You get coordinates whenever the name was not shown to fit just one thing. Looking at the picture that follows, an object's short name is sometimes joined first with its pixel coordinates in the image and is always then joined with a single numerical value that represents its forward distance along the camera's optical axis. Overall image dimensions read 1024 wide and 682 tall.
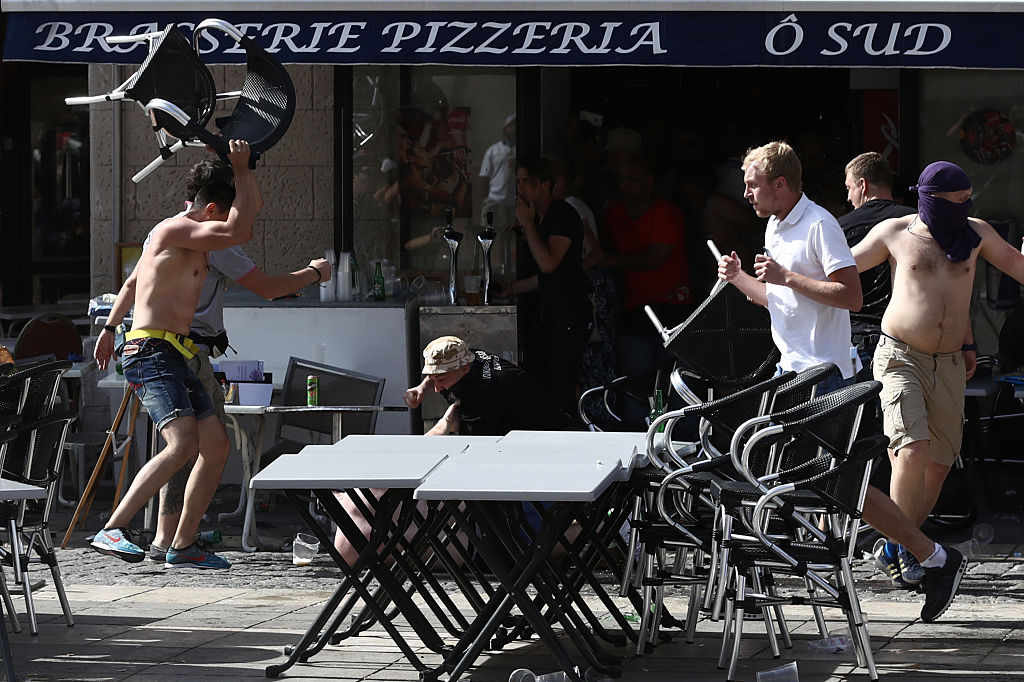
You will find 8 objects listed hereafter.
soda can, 16.59
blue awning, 15.62
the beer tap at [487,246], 18.34
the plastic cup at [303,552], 14.87
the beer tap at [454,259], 18.50
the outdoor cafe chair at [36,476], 11.88
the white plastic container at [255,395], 15.95
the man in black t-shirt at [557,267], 18.52
